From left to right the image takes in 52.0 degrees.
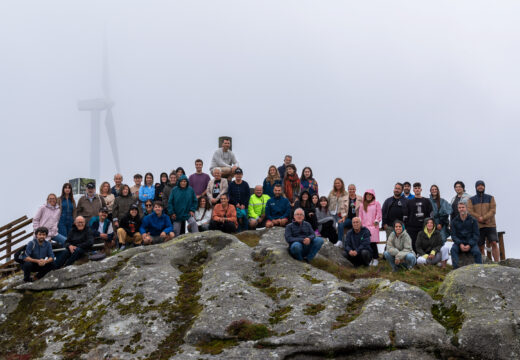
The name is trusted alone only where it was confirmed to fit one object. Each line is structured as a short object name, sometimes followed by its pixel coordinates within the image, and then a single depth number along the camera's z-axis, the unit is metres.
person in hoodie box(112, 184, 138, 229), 19.42
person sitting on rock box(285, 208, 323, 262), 14.69
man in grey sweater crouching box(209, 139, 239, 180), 21.64
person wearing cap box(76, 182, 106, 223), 19.56
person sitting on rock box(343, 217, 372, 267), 16.69
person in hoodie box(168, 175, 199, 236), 19.22
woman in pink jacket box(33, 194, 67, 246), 18.41
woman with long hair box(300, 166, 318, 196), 20.50
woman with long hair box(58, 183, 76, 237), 19.22
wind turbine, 91.62
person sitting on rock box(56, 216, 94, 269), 16.81
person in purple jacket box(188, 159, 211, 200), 21.03
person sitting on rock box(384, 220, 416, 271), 16.30
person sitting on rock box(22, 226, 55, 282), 15.58
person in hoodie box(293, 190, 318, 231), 18.88
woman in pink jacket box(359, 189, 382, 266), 18.12
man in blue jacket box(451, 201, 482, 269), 16.30
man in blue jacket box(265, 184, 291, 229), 19.03
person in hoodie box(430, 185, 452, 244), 18.97
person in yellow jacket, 19.75
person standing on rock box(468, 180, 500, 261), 18.67
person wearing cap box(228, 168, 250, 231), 19.89
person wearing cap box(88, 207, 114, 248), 18.84
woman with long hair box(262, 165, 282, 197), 20.52
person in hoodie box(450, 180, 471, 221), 19.19
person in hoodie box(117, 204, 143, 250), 18.48
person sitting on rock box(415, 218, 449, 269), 16.92
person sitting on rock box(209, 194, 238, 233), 18.91
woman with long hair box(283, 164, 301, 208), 20.44
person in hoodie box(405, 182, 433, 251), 18.66
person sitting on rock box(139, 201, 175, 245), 18.28
